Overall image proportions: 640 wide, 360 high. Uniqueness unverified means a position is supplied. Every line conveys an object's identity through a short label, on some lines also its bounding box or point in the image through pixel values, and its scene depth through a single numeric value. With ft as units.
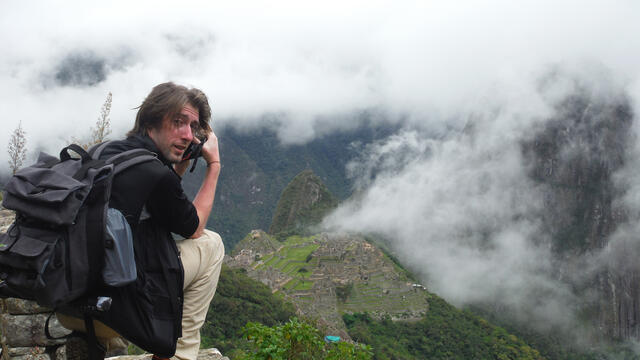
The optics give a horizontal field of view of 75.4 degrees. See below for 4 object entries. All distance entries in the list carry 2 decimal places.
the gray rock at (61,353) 9.36
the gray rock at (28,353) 9.12
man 6.51
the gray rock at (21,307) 9.52
